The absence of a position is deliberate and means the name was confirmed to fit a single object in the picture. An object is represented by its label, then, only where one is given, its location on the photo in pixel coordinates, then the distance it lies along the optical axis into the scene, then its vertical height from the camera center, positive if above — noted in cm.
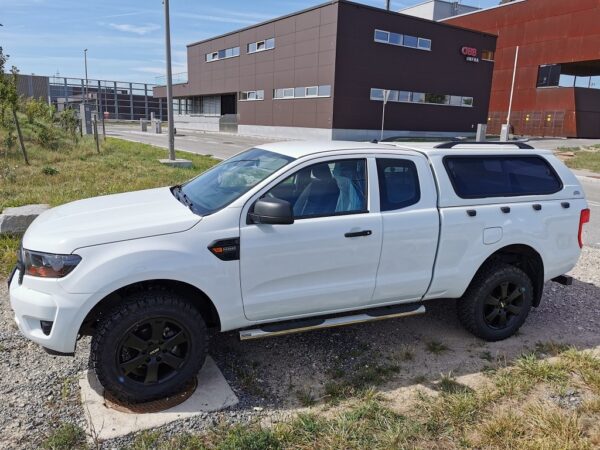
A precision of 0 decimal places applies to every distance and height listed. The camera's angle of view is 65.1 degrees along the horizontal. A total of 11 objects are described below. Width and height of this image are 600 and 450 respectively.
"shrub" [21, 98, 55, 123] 2130 -4
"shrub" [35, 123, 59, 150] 1775 -110
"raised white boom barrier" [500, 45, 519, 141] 2749 -43
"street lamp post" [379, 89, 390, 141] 3140 -19
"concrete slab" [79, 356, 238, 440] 290 -190
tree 1362 +47
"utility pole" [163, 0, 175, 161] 1369 +89
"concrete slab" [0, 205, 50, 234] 614 -145
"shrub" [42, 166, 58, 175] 1168 -151
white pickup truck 301 -94
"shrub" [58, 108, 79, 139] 2202 -49
